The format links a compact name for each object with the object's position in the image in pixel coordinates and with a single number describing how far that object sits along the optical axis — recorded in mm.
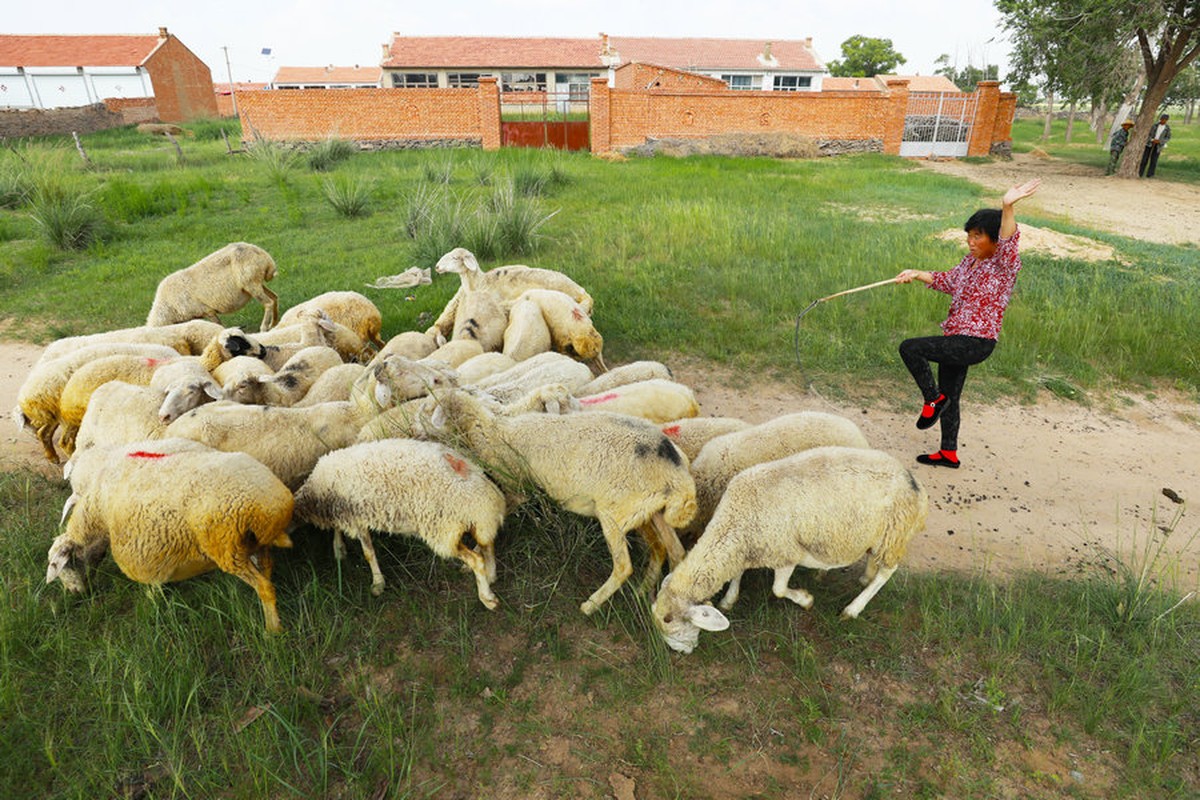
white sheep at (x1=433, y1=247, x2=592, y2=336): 6664
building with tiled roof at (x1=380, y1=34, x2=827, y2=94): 41031
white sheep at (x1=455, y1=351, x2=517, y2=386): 5170
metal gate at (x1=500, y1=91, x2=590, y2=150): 23141
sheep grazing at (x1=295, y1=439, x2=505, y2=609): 3238
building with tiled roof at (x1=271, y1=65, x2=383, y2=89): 52469
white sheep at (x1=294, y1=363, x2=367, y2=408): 4590
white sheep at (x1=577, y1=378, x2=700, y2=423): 4348
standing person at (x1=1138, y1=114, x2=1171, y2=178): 19312
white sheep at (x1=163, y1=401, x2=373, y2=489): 3768
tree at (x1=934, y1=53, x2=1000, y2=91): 46312
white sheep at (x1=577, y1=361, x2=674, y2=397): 4938
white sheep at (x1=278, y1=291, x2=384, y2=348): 6438
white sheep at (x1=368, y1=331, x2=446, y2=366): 5906
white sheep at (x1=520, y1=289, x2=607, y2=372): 6059
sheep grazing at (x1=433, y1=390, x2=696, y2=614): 3240
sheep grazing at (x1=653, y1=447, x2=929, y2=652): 3111
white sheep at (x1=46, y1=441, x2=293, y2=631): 3105
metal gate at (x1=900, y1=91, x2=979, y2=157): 24453
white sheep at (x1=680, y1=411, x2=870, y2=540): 3736
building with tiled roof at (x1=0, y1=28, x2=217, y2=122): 39062
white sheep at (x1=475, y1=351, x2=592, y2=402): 4648
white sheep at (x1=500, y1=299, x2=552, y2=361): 5801
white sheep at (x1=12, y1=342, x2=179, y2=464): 4852
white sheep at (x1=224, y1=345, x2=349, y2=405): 4484
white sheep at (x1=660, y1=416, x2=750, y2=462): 4113
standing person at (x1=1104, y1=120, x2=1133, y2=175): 20667
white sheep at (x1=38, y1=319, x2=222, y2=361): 5523
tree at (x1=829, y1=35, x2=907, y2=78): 56781
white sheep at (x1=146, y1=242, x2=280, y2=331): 7000
